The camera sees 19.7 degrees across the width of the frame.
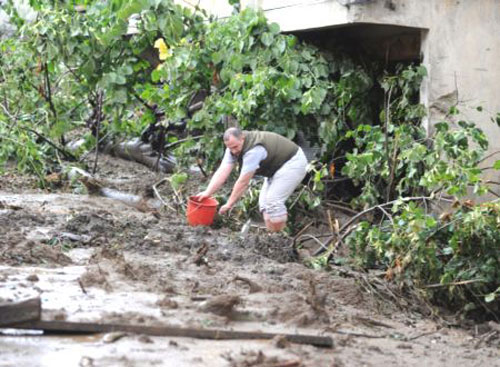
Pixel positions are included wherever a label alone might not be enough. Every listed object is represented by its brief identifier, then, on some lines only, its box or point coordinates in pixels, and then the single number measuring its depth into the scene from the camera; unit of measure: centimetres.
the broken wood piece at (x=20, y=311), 846
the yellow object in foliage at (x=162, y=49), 1962
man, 1641
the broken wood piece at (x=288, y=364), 850
